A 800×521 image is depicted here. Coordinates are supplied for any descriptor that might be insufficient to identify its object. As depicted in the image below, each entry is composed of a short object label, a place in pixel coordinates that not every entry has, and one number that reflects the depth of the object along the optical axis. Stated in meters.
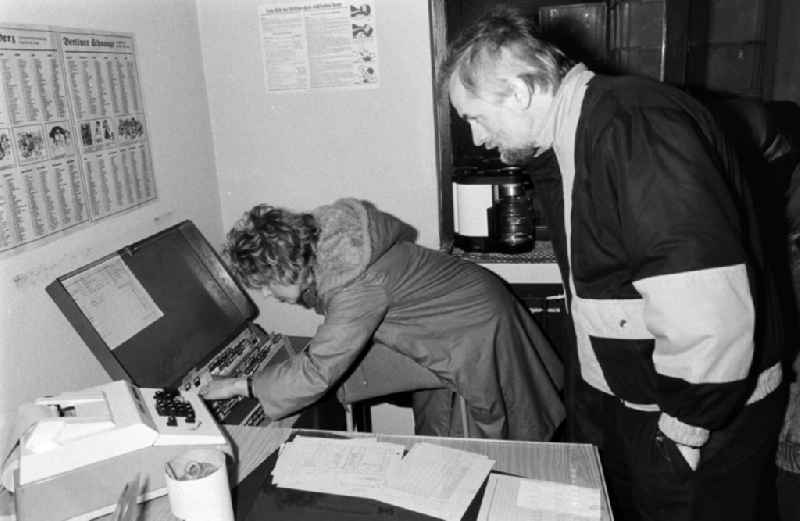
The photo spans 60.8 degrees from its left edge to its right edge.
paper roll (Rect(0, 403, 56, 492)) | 1.29
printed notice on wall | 2.39
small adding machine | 1.17
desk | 1.29
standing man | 1.03
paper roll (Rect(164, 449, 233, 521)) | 1.11
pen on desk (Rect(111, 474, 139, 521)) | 1.00
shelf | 2.41
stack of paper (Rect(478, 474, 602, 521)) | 1.18
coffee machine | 2.44
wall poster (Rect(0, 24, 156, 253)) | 1.54
